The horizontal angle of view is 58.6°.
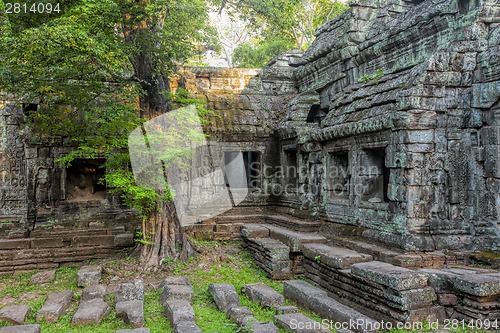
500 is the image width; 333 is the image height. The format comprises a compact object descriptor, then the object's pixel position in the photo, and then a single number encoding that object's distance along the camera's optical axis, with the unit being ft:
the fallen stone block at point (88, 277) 25.82
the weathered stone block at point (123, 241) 32.45
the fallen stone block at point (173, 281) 24.82
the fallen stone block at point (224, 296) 21.90
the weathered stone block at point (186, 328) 18.12
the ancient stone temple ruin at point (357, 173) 21.47
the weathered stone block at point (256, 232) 32.09
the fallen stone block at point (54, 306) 20.83
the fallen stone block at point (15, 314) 20.20
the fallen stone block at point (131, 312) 19.74
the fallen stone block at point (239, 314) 19.49
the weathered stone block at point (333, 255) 22.65
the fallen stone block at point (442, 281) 18.67
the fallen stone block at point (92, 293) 23.22
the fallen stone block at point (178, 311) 19.59
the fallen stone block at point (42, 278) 27.35
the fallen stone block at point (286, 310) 20.43
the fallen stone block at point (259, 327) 17.69
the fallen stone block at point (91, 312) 20.27
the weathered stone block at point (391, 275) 18.42
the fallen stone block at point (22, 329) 18.03
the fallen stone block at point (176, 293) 22.85
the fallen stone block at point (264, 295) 21.91
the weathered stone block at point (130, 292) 22.80
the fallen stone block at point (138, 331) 17.90
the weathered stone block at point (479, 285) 17.31
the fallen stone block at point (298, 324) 17.84
